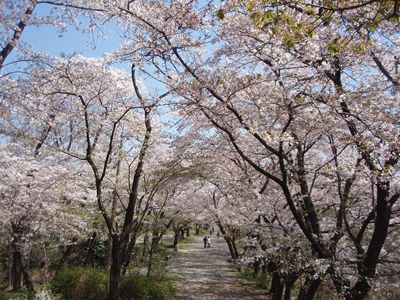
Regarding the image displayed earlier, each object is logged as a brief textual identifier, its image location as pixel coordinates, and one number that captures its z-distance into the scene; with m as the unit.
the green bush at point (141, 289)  12.60
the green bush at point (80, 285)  12.03
